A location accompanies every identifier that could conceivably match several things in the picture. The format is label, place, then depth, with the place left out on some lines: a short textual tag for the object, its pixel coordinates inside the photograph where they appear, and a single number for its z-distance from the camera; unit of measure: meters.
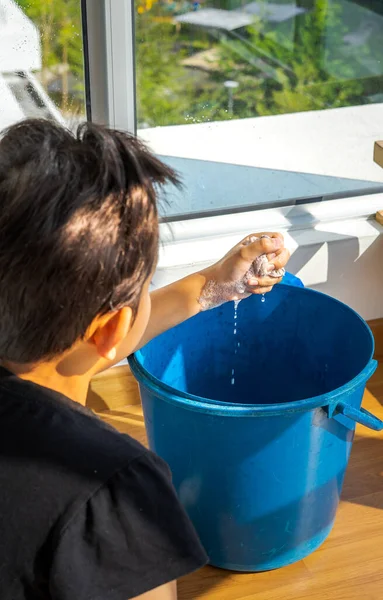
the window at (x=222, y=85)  1.30
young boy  0.60
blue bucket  0.99
